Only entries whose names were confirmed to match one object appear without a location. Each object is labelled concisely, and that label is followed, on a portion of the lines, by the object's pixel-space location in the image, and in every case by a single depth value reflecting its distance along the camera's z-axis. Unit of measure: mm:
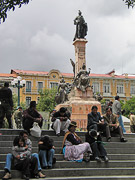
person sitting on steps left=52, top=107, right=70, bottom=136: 9594
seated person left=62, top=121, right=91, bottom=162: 8055
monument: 21062
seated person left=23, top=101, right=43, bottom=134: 9273
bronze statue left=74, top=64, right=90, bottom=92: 21750
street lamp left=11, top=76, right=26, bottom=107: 20828
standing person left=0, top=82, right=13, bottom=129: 10391
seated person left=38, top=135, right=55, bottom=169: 7576
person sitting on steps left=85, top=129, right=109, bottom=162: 8250
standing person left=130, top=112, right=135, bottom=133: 15438
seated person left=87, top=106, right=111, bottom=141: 9578
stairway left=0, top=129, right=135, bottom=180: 7418
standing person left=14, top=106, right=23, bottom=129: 15284
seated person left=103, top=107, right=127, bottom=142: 10094
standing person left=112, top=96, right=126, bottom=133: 12148
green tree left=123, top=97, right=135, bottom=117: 53478
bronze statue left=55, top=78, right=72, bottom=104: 22156
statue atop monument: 23203
